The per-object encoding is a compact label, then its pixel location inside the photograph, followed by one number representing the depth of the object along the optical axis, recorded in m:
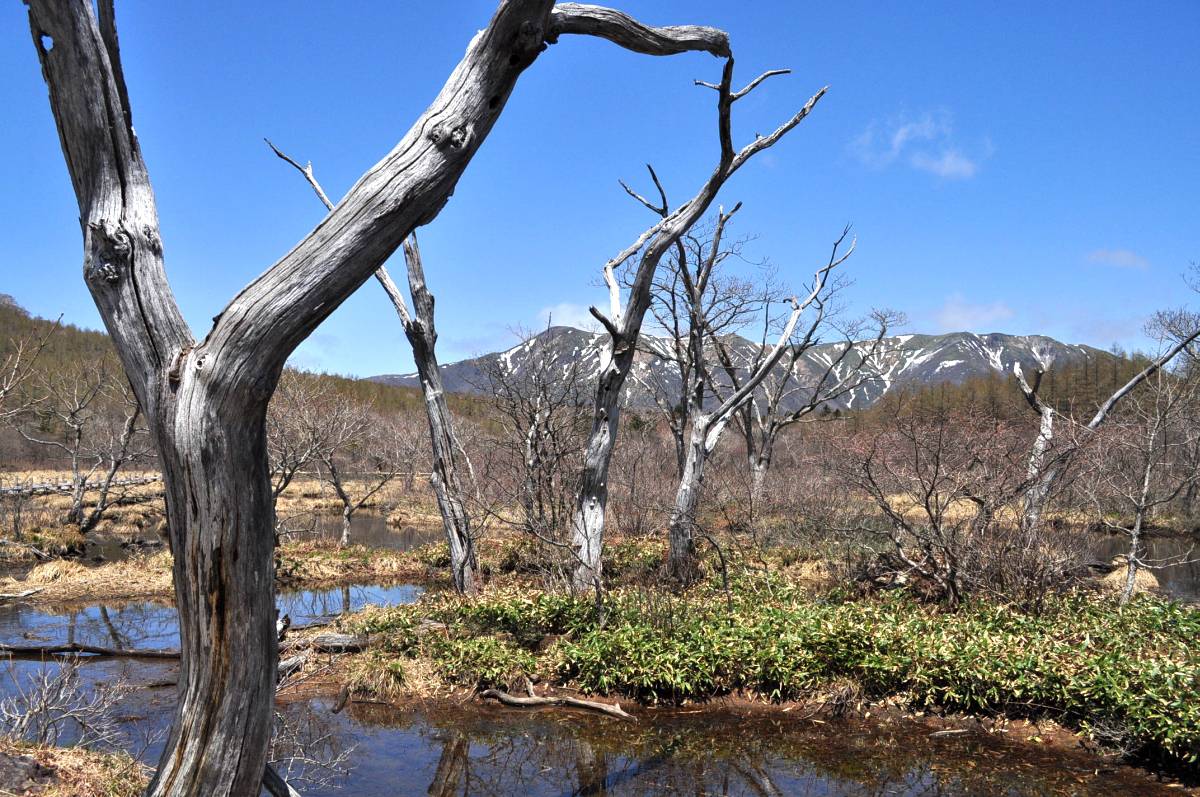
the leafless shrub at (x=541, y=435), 11.92
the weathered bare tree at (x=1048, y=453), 10.60
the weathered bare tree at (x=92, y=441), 19.70
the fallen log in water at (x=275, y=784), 2.89
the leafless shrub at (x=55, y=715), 5.85
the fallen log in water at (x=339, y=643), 10.66
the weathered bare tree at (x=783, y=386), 21.23
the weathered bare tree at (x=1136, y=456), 10.69
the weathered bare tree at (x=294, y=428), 19.52
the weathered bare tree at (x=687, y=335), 16.06
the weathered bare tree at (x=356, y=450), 21.70
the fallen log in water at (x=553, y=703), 8.31
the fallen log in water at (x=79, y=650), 10.77
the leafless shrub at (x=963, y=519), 10.25
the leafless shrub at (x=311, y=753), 6.87
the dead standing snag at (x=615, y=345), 10.24
